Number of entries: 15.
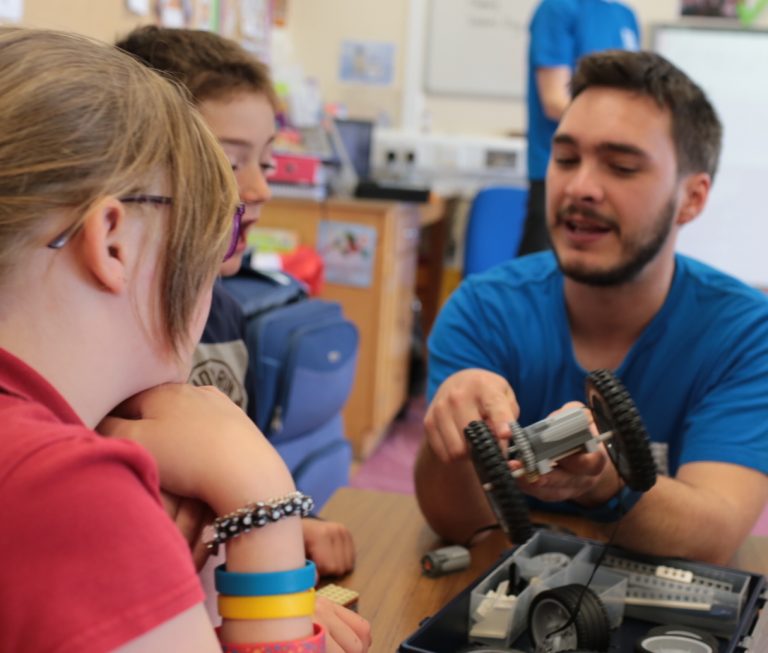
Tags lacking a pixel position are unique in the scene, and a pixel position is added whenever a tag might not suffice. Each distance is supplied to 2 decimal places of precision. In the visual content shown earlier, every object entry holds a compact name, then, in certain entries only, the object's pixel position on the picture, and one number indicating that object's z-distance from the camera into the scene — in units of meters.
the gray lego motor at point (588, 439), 0.70
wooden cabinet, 3.04
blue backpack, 1.96
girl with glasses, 0.46
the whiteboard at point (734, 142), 4.23
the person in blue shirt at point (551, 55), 2.70
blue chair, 3.57
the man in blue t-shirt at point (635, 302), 1.24
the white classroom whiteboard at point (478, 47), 4.35
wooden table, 0.87
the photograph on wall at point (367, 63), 4.41
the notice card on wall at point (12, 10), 1.83
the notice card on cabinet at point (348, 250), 3.05
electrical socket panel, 4.06
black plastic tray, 0.74
